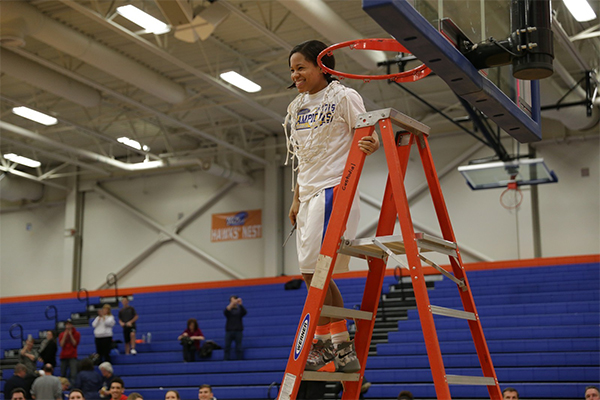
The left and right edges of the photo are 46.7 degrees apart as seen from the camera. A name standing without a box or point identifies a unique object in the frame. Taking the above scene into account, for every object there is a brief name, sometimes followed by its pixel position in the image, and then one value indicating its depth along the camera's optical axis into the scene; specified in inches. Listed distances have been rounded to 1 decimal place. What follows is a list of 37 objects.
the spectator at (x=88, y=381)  462.9
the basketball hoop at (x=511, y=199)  717.1
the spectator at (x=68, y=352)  571.5
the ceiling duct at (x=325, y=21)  450.6
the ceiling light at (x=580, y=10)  431.8
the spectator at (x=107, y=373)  473.5
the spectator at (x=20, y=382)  450.9
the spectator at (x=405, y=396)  308.9
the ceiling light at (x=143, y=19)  438.9
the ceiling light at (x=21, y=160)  793.2
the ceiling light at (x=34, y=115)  635.5
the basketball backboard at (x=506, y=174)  577.3
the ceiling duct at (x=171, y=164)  789.2
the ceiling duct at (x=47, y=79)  562.3
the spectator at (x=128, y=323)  625.0
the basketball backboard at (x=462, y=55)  104.1
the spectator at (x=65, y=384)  511.2
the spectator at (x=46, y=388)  421.4
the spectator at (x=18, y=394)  380.8
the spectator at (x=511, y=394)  304.3
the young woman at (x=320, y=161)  132.2
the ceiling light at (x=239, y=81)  584.7
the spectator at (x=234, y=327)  576.7
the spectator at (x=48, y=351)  590.6
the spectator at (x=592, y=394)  318.3
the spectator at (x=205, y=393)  359.9
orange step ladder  118.1
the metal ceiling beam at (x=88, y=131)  636.1
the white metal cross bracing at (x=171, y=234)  872.5
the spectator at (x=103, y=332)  595.5
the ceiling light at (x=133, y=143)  740.6
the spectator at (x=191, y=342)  591.2
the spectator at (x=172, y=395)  341.7
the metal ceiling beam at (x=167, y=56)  471.8
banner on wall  871.7
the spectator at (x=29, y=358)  520.6
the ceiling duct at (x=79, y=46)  467.2
